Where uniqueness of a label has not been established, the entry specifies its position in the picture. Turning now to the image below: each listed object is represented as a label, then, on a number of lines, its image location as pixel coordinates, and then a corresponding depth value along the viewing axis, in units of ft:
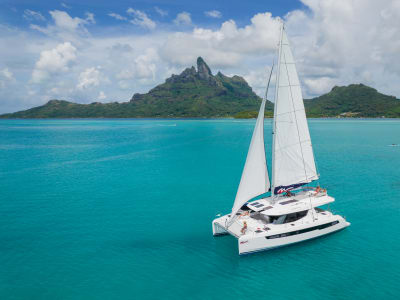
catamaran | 80.31
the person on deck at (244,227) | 78.09
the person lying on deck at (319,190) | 95.55
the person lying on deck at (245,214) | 85.55
